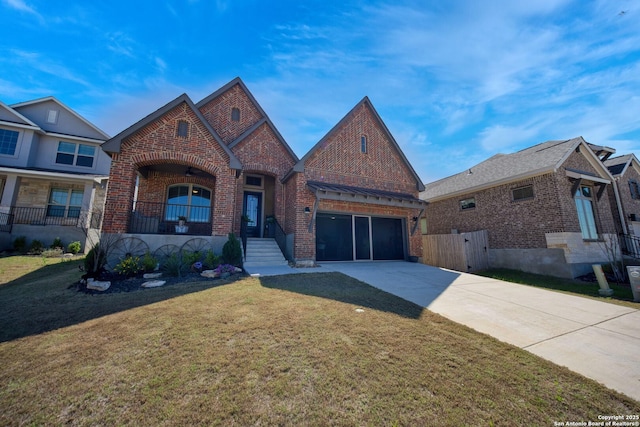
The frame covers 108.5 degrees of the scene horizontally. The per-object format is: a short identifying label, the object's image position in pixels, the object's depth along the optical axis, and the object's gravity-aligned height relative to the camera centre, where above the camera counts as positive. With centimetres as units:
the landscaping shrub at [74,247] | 1234 -13
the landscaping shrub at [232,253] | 882 -37
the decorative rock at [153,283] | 627 -109
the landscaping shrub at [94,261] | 645 -48
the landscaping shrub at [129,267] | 688 -69
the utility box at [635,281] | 661 -119
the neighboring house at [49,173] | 1328 +434
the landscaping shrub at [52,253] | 1097 -39
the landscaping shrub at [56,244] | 1250 +4
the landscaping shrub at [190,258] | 785 -49
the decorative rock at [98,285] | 584 -104
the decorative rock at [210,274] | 734 -97
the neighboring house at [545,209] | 1073 +170
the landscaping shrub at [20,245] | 1204 +0
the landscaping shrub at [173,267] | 725 -73
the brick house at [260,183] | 899 +304
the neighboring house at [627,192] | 1380 +313
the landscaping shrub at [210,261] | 807 -62
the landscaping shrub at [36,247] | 1175 -11
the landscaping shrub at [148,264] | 723 -63
